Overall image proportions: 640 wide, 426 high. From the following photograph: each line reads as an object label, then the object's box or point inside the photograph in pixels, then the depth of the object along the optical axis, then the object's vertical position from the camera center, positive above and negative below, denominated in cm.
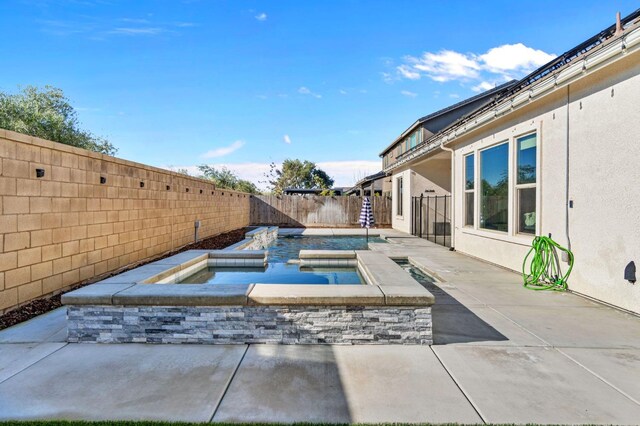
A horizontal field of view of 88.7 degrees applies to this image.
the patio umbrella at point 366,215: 1308 -19
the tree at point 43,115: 1838 +550
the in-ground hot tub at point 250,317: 343 -114
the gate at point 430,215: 1307 -17
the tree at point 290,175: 4759 +516
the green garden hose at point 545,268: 559 -101
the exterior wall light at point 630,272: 425 -79
